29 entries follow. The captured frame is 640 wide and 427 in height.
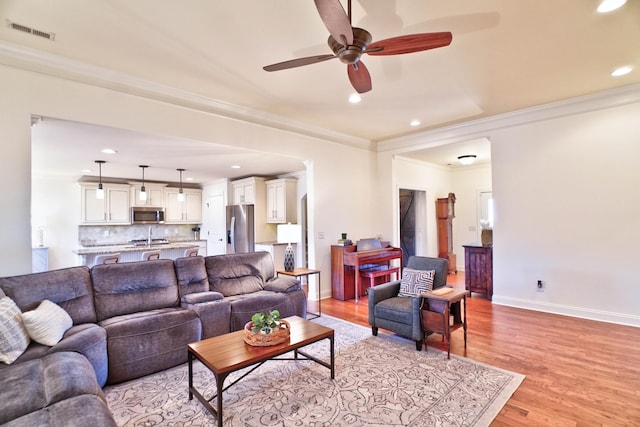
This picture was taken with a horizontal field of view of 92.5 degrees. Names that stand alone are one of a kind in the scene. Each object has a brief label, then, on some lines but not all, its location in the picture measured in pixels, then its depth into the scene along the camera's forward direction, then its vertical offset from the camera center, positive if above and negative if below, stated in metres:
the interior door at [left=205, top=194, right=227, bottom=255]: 8.10 -0.15
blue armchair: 3.17 -0.99
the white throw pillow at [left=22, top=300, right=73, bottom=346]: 2.19 -0.75
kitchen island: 5.86 -0.60
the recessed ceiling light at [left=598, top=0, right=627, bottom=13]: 2.23 +1.54
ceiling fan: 1.87 +1.23
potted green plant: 2.33 -0.87
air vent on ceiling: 2.42 +1.57
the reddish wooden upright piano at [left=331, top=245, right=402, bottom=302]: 5.08 -0.83
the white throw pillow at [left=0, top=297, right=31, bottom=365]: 2.00 -0.75
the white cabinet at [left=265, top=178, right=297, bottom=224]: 6.93 +0.40
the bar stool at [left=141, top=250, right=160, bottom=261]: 5.71 -0.64
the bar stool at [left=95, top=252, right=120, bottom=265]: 5.03 -0.61
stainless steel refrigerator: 7.17 -0.24
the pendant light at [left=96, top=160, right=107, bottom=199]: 5.47 +0.65
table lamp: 4.43 -0.27
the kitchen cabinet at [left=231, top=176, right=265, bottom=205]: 7.31 +0.71
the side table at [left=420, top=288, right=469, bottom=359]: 3.00 -0.97
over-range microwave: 7.56 +0.15
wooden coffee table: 2.01 -0.97
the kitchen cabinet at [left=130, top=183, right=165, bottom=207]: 7.63 +0.67
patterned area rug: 2.11 -1.38
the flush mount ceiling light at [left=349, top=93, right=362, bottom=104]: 3.85 +1.53
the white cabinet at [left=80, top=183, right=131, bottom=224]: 6.89 +0.39
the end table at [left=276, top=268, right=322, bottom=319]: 4.19 -0.76
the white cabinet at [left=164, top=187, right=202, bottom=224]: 8.30 +0.37
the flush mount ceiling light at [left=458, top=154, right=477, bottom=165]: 6.36 +1.19
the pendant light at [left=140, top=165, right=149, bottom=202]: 5.98 +0.60
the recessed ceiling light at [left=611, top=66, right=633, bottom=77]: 3.31 +1.56
